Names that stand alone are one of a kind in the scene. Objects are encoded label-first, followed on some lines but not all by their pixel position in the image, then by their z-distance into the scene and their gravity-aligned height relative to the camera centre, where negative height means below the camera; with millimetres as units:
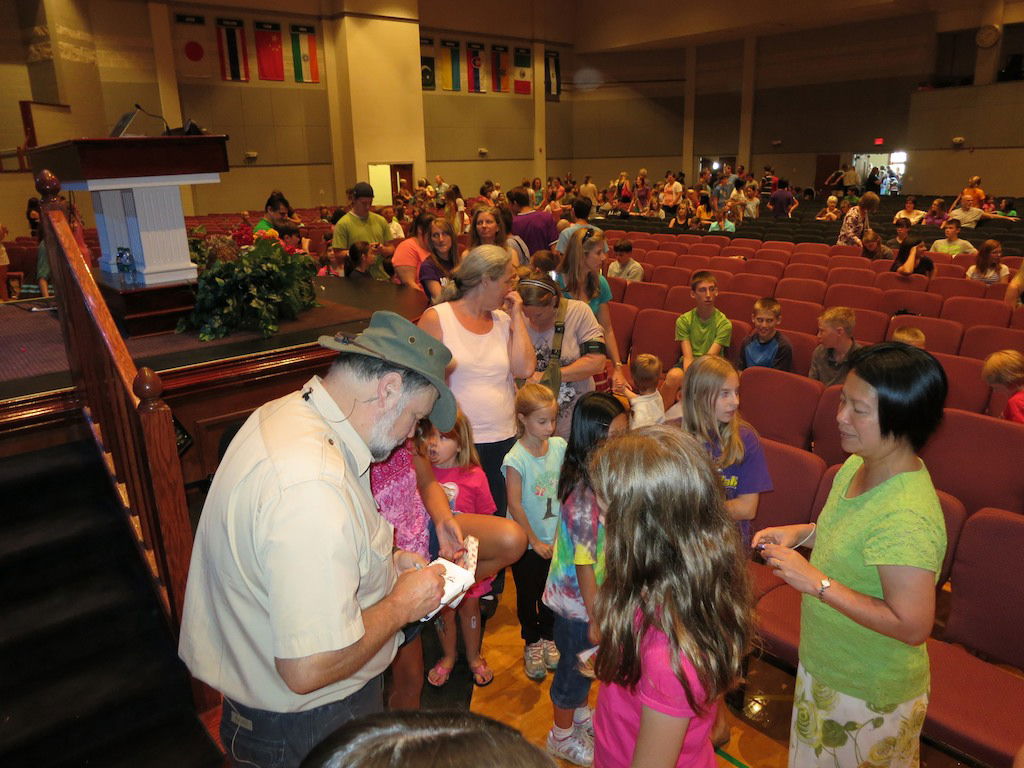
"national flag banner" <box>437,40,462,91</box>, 20672 +3830
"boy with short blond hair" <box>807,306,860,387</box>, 4457 -994
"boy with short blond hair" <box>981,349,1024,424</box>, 3781 -1029
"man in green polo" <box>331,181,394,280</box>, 5891 -260
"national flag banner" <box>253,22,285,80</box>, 17109 +3608
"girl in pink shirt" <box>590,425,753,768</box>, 1397 -818
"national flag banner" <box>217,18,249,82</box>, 16562 +3558
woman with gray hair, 3096 -652
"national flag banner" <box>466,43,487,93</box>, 21250 +3857
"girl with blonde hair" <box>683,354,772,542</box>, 2676 -927
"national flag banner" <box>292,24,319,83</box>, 17578 +3632
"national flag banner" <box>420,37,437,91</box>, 20078 +3739
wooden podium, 3137 -71
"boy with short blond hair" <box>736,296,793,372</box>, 4906 -1069
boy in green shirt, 5117 -996
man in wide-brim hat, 1299 -696
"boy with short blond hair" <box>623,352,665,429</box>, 3656 -1084
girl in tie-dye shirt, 2213 -1205
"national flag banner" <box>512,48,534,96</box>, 22500 +3911
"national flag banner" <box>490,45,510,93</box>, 21841 +3911
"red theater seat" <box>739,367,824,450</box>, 4230 -1294
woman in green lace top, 1629 -918
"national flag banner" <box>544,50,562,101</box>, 23281 +3967
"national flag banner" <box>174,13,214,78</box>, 16062 +3526
